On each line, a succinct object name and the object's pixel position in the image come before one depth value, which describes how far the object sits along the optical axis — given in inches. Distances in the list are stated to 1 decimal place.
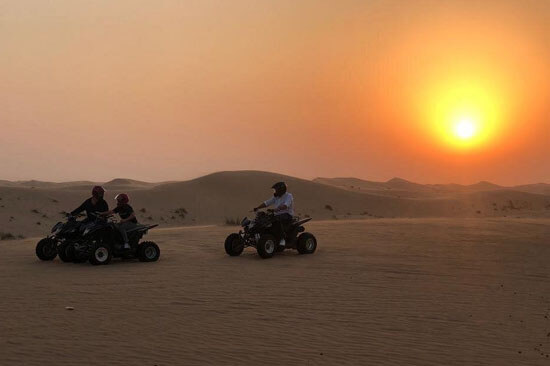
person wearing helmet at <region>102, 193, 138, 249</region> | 492.4
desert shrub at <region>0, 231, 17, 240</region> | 907.4
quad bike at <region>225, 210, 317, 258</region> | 515.5
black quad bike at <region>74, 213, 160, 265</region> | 479.8
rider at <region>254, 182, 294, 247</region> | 520.7
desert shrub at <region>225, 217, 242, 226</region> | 989.5
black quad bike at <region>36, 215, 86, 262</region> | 496.7
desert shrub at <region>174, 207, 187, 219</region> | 1646.2
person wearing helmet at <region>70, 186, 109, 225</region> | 490.6
